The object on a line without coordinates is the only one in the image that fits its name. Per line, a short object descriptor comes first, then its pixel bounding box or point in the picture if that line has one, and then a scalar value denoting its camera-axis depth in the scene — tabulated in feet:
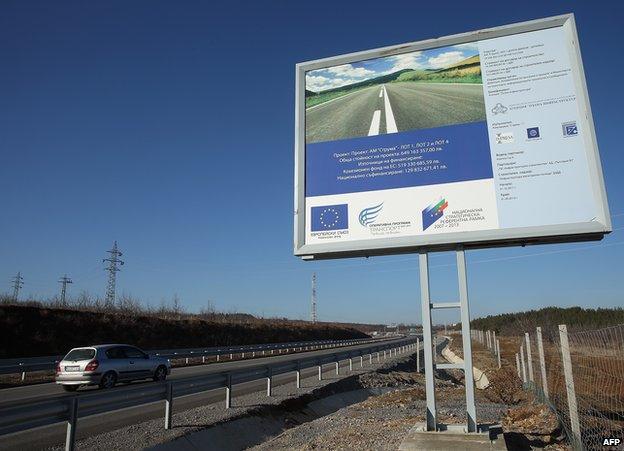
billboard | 21.88
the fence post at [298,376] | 58.00
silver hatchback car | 56.03
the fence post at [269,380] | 49.52
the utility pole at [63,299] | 151.48
